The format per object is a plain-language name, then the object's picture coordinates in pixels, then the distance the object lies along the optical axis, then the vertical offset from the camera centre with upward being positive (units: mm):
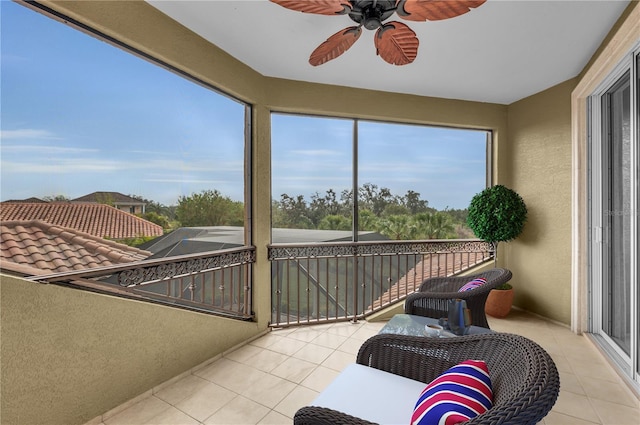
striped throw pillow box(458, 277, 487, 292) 2238 -569
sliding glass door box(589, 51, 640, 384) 2043 -40
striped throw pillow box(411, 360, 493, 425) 854 -584
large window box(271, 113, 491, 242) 3100 +405
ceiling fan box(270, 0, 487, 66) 1285 +976
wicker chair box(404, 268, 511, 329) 2119 -673
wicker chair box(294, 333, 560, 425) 745 -594
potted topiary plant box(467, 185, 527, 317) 3238 -109
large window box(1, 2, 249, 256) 1493 +521
